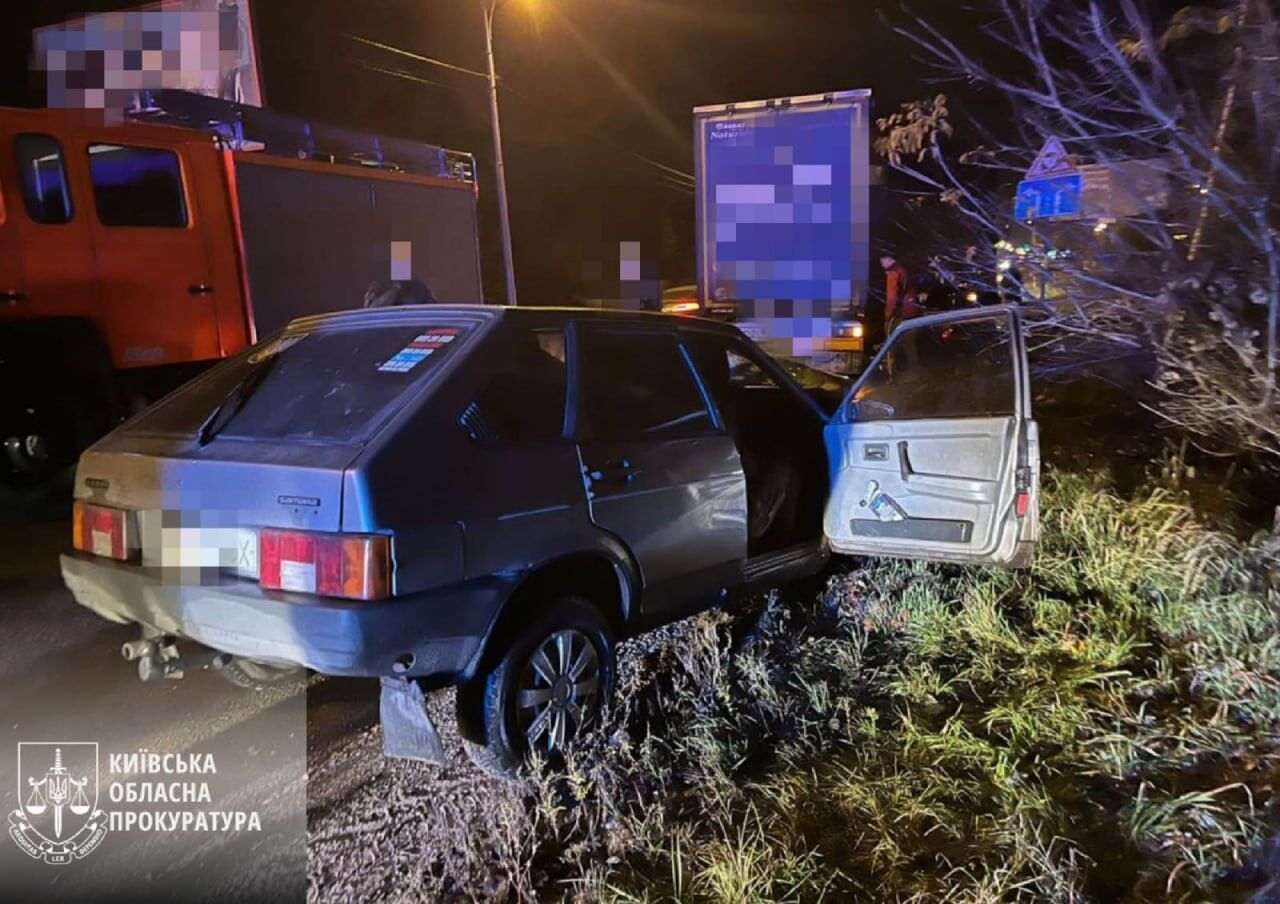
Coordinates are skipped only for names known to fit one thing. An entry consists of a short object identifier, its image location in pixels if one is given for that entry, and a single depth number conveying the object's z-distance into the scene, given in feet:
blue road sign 15.19
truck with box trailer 32.96
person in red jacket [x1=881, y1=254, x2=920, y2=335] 31.08
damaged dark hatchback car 8.48
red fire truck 20.51
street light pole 50.26
